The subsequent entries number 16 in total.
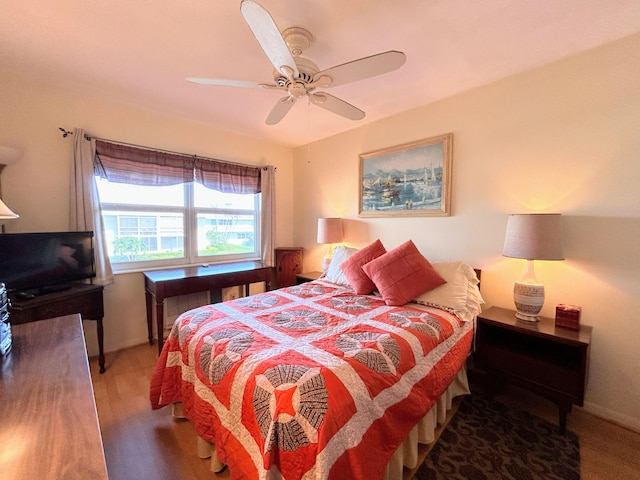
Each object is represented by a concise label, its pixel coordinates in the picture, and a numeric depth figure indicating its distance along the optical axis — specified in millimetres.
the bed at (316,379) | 992
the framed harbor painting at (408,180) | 2532
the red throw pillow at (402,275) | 2062
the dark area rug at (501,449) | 1409
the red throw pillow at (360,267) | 2340
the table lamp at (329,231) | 3232
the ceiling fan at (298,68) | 1152
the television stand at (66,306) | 1853
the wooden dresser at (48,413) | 593
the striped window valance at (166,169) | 2553
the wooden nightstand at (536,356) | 1642
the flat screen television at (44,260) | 1948
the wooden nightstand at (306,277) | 3383
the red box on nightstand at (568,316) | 1785
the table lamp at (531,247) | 1770
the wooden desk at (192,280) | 2441
